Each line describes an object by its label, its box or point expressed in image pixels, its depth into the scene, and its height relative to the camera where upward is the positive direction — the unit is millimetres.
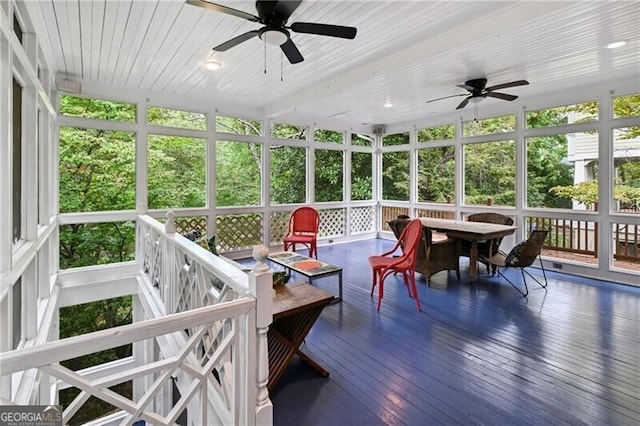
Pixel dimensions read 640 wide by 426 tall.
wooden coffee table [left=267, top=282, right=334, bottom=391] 2238 -872
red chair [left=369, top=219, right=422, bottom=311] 3691 -614
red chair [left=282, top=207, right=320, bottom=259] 6070 -235
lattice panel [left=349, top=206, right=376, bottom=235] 8180 -228
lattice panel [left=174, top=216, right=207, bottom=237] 5734 -239
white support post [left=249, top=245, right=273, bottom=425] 1450 -513
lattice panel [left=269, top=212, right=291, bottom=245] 6789 -329
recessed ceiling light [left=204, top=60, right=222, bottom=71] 3933 +1826
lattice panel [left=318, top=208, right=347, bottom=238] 7668 -296
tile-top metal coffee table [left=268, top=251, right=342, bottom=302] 3613 -665
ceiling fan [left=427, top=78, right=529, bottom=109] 4336 +1658
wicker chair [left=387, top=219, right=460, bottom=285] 4535 -612
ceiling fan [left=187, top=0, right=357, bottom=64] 2432 +1471
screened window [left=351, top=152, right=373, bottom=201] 8305 +925
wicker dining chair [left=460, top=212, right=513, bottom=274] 4645 -500
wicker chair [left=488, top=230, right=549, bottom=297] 3988 -545
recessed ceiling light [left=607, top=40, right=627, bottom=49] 3383 +1788
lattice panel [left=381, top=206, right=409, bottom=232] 8047 -59
